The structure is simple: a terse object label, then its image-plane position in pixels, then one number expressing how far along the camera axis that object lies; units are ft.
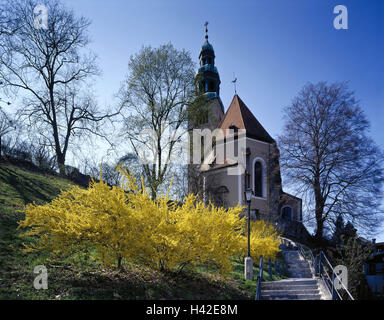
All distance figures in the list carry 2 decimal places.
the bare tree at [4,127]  60.90
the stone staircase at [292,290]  30.25
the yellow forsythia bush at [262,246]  44.70
